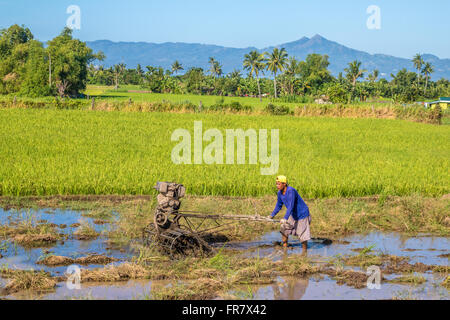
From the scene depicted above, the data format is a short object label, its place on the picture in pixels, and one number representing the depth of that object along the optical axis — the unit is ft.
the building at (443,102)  163.22
